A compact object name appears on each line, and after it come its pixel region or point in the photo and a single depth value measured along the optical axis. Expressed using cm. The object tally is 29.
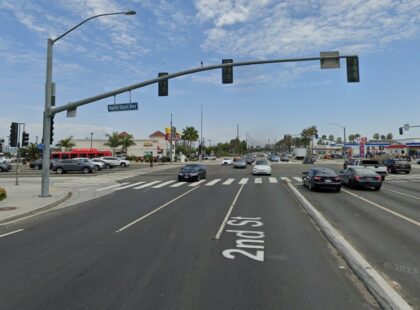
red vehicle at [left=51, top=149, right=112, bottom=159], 6868
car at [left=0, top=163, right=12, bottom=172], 4778
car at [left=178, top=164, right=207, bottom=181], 2805
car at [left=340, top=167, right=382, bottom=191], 2042
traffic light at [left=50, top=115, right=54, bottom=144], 1862
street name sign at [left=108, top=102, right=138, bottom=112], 1930
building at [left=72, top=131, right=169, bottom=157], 10119
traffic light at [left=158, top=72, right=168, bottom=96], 1742
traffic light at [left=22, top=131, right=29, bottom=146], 2260
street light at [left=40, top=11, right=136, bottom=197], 1773
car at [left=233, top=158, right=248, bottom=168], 5081
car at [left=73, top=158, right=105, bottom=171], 4739
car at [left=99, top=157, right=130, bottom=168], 5608
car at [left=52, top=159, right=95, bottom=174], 4094
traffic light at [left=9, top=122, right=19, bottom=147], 2110
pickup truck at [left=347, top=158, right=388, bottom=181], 2926
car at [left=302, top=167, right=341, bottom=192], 1936
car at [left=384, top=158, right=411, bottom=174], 3697
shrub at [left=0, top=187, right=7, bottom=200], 1602
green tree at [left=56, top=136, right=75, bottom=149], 9350
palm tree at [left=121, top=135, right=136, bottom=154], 9219
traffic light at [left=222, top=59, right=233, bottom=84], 1630
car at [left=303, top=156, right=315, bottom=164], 6767
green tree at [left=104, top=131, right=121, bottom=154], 9088
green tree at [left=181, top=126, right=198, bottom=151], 12000
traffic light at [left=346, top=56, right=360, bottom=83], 1534
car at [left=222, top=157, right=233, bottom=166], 6500
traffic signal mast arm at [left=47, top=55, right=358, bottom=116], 1619
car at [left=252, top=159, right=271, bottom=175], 3403
